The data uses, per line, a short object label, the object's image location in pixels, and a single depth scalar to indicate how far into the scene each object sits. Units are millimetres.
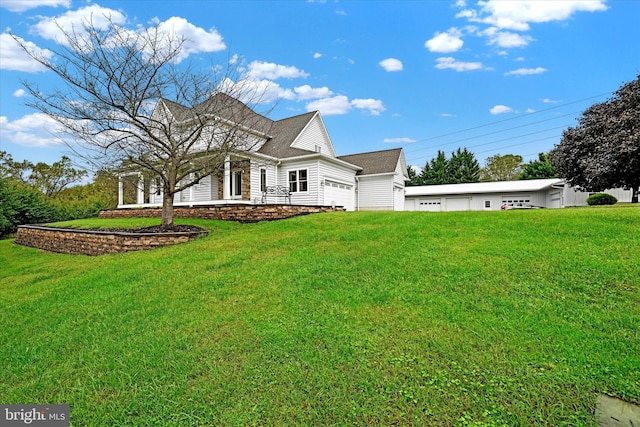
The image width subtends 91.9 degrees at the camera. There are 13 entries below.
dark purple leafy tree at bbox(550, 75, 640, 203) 14312
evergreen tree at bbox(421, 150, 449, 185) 40094
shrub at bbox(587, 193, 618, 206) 17891
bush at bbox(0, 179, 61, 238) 17289
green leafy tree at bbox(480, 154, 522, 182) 41344
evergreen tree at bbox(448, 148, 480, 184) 39719
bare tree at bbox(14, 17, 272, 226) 9109
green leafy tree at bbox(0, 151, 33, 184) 28531
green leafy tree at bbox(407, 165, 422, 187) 42250
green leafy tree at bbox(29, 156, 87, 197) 30672
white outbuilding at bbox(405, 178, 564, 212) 24773
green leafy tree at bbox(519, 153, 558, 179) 32831
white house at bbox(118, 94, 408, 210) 15328
